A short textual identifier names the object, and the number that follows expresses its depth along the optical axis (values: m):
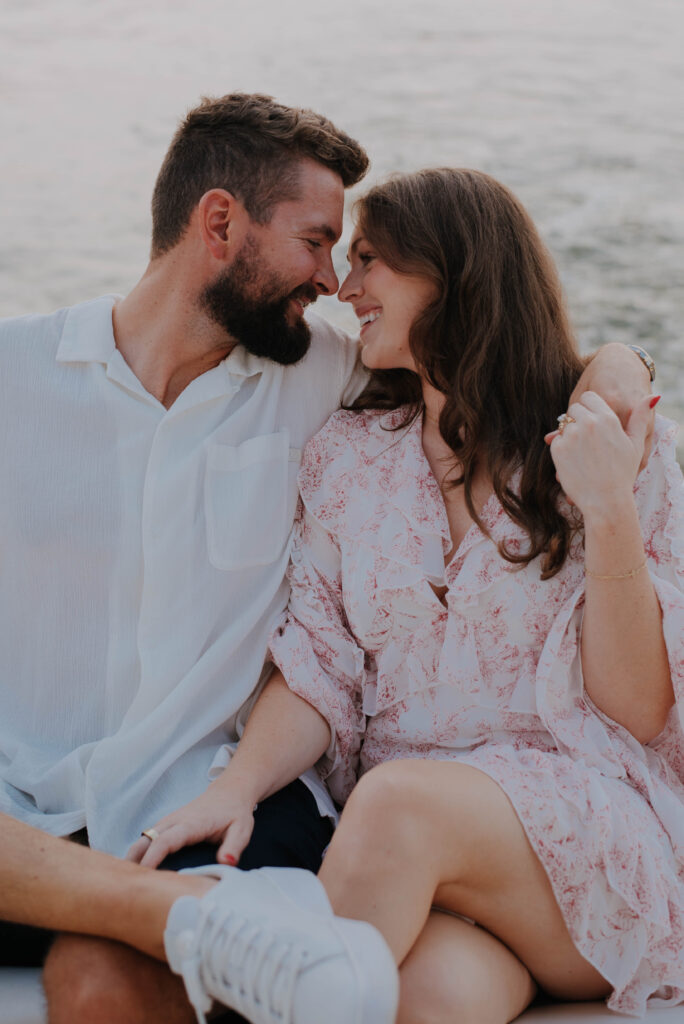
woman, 1.71
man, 2.07
